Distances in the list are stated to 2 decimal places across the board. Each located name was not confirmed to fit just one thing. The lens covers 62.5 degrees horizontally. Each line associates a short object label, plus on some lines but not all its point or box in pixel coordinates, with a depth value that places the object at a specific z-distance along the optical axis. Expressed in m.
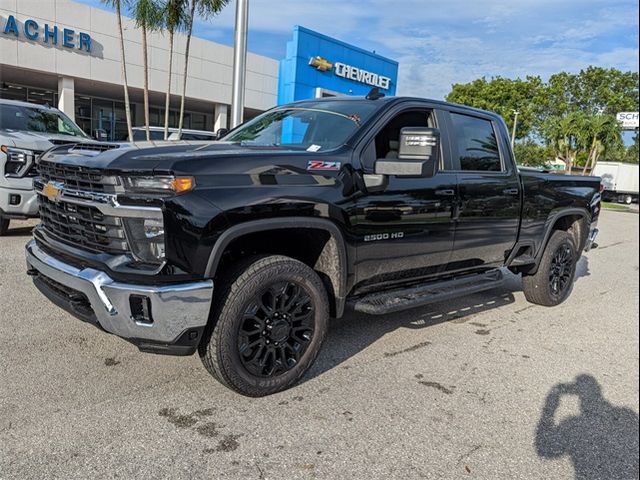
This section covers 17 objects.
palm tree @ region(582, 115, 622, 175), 39.78
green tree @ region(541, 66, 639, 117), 49.47
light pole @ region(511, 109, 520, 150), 46.60
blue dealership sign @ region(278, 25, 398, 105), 22.41
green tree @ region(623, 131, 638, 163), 54.95
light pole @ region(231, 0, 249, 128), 11.22
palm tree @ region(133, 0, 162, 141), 13.81
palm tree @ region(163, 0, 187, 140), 14.25
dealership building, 18.69
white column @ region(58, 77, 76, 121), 19.93
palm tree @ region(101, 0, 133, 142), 13.91
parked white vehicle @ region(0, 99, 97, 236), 6.91
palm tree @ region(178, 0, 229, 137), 14.08
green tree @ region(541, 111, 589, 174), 40.47
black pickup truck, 2.88
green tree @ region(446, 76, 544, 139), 48.75
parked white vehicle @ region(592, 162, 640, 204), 42.59
